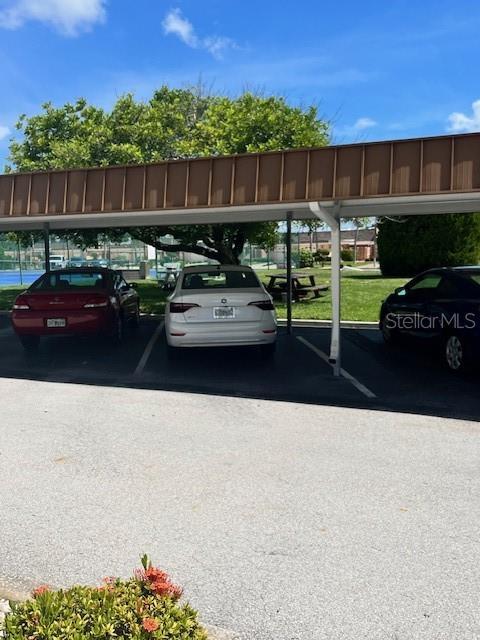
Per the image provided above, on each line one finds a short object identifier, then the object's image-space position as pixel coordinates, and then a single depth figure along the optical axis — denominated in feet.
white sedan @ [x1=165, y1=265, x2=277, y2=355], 27.58
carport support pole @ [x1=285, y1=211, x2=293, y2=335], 40.98
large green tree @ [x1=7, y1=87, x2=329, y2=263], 53.57
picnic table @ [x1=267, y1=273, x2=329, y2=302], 59.69
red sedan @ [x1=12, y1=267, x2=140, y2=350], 31.04
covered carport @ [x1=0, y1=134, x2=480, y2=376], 22.53
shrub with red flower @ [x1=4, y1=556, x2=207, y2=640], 7.36
